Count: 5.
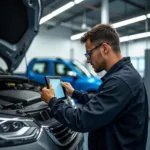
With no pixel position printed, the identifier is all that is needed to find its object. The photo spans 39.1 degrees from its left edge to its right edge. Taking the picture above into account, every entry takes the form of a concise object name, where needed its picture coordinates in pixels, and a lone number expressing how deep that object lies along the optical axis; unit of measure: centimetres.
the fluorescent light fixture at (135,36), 1222
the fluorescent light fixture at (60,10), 761
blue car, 655
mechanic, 128
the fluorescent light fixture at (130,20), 912
